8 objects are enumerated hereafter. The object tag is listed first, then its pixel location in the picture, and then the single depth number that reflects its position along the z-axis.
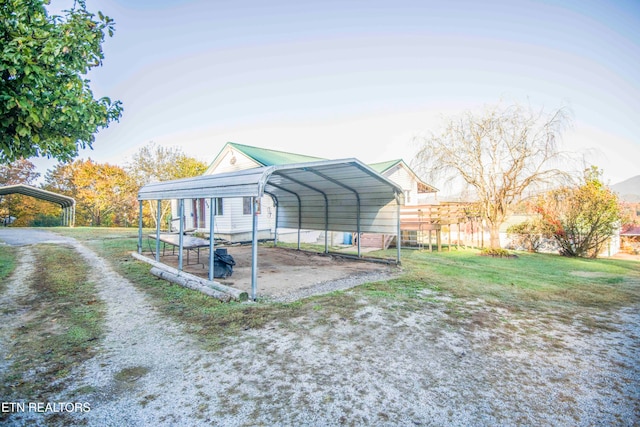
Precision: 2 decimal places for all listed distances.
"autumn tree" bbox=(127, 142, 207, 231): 25.97
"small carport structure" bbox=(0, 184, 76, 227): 20.70
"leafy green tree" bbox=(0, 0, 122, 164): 3.98
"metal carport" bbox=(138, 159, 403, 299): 6.22
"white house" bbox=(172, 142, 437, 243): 15.42
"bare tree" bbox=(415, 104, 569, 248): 12.67
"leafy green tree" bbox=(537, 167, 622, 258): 12.60
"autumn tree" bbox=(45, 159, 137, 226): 26.75
